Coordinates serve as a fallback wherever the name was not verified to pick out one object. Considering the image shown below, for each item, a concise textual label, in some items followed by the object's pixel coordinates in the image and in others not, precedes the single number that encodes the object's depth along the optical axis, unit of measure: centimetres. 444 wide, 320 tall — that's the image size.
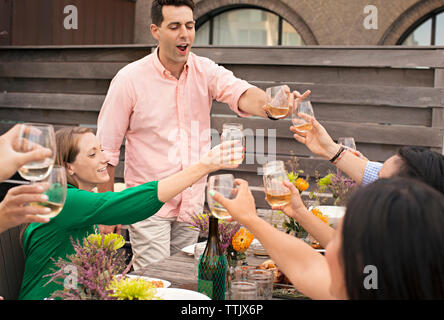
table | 165
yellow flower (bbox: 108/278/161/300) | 109
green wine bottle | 149
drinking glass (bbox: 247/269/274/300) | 141
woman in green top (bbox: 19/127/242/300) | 158
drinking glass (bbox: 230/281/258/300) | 128
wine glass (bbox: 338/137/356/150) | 224
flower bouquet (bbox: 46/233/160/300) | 110
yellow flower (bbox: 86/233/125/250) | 127
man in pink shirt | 258
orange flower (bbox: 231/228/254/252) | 162
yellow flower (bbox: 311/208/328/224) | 191
